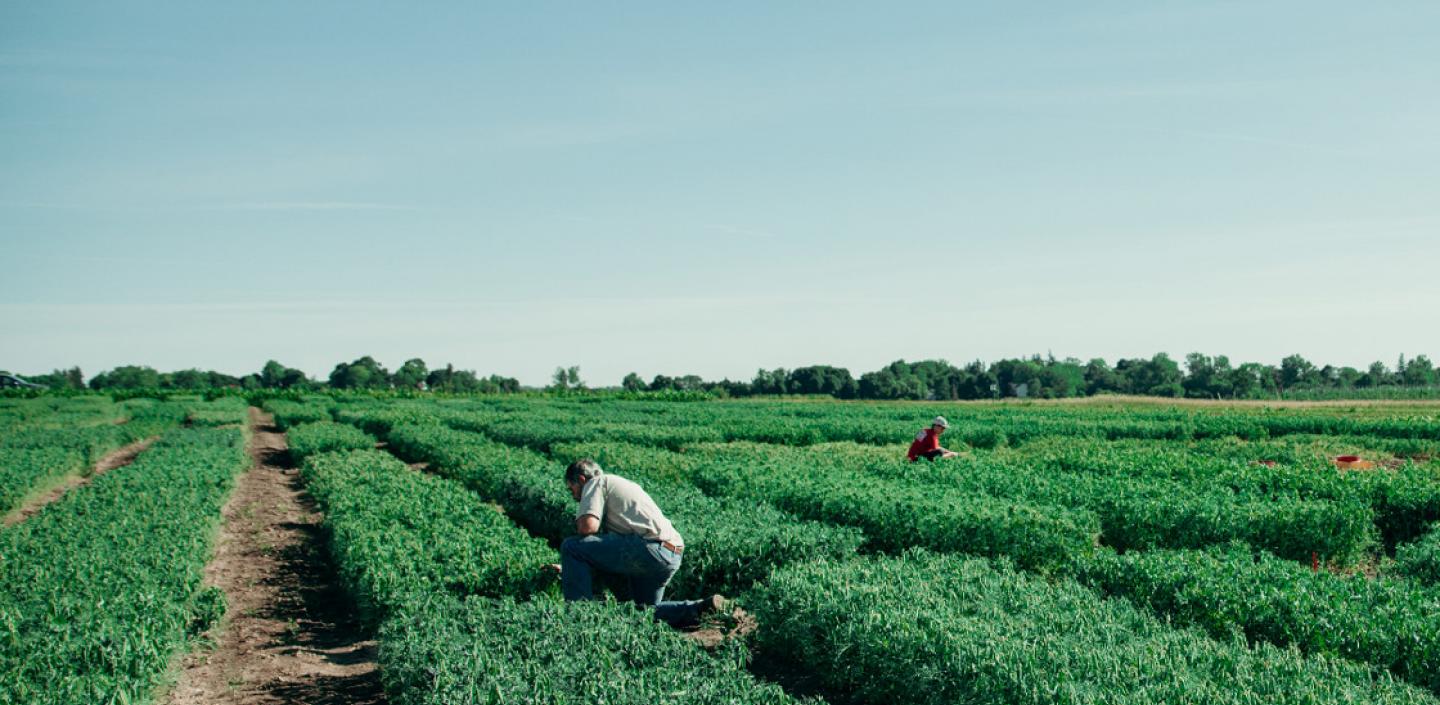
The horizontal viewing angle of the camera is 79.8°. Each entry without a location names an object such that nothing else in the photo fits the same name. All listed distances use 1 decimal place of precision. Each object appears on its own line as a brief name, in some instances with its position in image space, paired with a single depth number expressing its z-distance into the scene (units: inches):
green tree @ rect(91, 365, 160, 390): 5823.3
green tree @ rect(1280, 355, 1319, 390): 5186.5
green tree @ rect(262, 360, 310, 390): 5900.6
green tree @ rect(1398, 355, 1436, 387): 4330.7
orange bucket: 784.3
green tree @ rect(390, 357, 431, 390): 5629.9
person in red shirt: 783.1
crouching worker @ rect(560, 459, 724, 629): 357.1
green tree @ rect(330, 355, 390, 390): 5610.2
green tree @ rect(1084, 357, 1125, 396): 5935.0
